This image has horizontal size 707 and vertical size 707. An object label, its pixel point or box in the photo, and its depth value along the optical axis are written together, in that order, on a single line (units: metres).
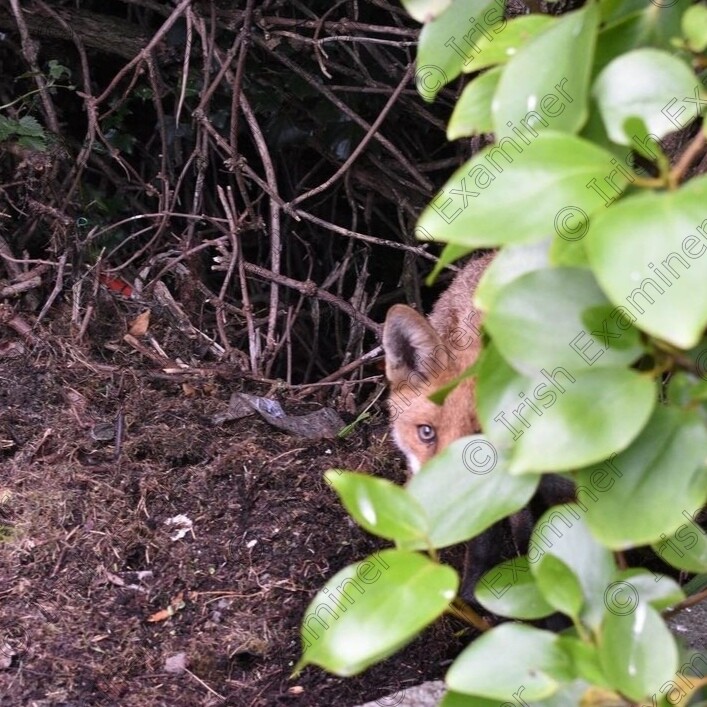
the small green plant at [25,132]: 3.41
